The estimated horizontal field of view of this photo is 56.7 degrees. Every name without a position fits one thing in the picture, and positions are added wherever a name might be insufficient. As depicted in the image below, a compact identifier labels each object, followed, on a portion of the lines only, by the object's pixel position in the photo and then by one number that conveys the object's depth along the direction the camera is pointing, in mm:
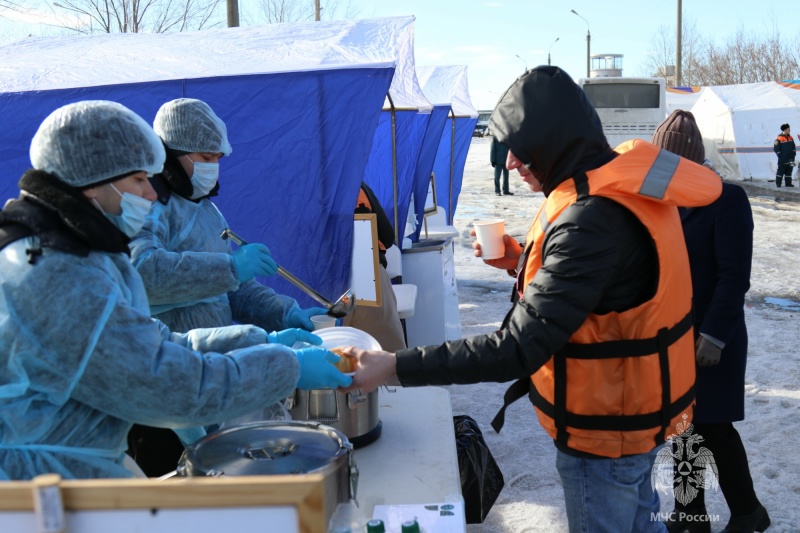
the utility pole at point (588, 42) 48738
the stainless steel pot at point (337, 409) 2309
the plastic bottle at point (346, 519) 1719
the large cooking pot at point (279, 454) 1725
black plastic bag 3193
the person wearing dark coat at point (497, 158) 18125
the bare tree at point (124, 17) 17453
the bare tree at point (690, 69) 43031
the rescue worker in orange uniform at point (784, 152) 17938
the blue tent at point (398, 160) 7008
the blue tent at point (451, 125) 10312
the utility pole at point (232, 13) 11047
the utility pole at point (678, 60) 27875
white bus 17953
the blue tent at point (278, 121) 4473
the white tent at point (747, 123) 19375
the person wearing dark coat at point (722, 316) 3070
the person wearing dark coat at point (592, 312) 1943
